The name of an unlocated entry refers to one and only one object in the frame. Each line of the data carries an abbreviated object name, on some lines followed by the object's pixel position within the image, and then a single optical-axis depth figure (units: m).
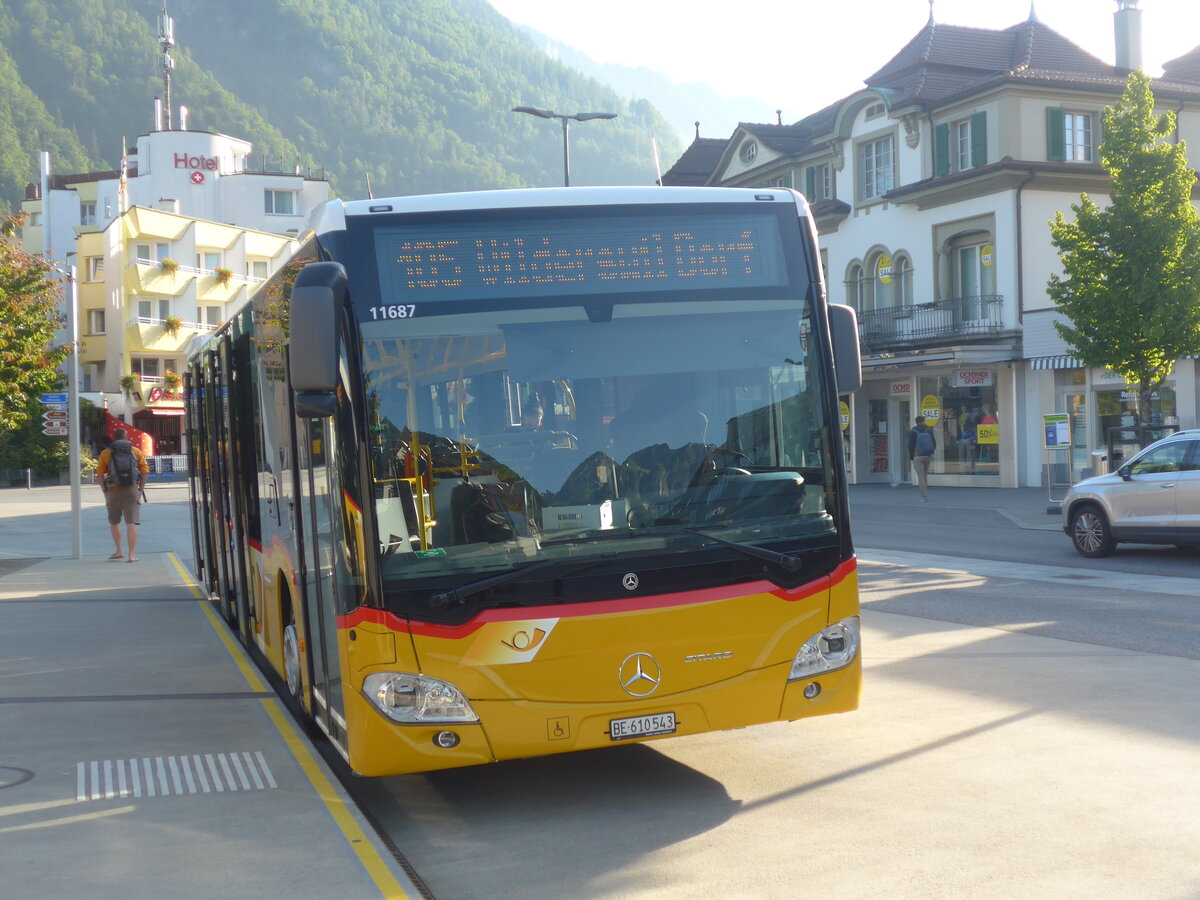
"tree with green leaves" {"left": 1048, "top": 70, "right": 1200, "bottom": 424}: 24.31
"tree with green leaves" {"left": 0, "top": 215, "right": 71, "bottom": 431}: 22.11
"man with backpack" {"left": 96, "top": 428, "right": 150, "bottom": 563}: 19.73
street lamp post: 33.94
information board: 25.27
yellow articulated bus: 5.80
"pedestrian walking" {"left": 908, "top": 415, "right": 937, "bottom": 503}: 32.53
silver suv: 16.68
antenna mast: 98.06
